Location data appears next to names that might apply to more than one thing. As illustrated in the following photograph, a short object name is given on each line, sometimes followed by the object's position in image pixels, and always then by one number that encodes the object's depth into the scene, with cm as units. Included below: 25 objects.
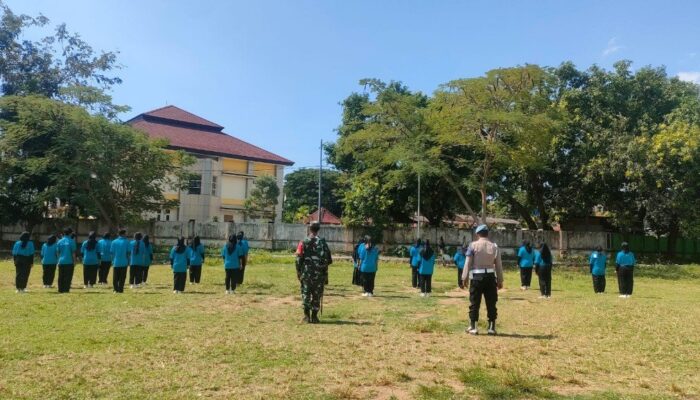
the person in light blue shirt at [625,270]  1519
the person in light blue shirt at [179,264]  1445
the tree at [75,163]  2845
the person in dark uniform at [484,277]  893
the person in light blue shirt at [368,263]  1443
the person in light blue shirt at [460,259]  1759
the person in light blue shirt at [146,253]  1592
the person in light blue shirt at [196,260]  1616
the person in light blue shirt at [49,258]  1467
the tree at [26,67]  3441
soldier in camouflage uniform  992
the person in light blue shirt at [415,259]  1658
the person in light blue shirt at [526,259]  1700
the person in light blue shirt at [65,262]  1418
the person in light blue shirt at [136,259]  1558
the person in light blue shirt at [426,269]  1495
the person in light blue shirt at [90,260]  1534
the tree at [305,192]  6366
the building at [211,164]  4456
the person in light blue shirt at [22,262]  1410
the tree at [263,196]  4456
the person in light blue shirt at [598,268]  1617
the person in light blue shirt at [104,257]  1609
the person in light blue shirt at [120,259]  1451
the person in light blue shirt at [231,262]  1437
